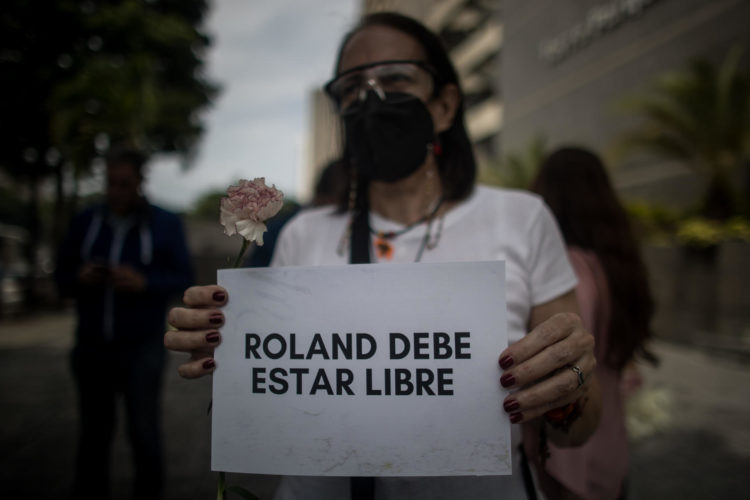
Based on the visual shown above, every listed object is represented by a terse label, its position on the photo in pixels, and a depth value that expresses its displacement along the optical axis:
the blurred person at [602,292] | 1.65
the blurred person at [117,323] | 2.21
